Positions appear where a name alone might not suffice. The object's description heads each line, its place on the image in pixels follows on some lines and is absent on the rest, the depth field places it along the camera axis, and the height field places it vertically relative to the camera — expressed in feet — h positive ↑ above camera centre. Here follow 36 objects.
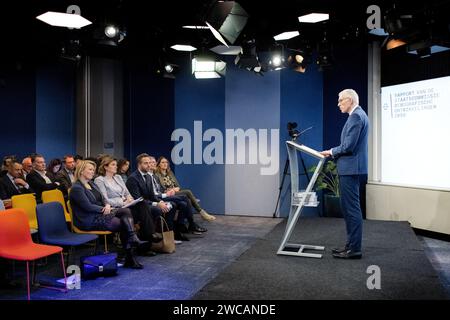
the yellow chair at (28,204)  15.26 -1.85
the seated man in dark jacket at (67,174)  21.26 -1.05
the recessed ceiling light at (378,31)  19.01 +5.36
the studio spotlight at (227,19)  14.55 +4.69
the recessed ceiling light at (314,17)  18.10 +5.76
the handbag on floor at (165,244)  17.01 -3.62
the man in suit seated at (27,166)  21.76 -0.66
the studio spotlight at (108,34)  18.85 +5.24
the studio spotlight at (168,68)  26.17 +5.19
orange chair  11.60 -2.50
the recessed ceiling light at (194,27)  24.11 +7.13
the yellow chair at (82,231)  15.10 -2.75
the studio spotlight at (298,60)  24.09 +5.21
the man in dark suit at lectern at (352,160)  13.48 -0.27
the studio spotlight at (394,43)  18.90 +4.89
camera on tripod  24.63 +1.24
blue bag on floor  13.60 -3.61
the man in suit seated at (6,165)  19.60 -0.55
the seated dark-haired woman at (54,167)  22.31 -0.74
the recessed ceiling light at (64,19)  16.47 +5.27
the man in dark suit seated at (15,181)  19.15 -1.28
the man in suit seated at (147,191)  17.97 -1.66
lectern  13.67 -1.55
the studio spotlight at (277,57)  23.62 +5.24
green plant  24.61 -1.58
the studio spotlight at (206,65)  23.85 +4.91
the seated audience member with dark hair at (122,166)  20.33 -0.63
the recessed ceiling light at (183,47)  23.28 +5.76
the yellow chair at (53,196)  16.69 -1.70
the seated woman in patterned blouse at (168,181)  21.35 -1.42
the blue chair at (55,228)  13.09 -2.39
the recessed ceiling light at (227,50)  23.15 +5.59
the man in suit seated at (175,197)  19.70 -2.15
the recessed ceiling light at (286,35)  20.80 +5.76
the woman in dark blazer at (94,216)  14.82 -2.21
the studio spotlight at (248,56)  22.91 +5.14
